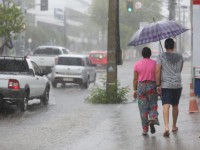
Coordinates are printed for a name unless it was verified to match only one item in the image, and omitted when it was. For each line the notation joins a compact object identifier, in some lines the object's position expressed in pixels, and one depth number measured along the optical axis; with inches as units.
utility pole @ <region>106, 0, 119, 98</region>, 764.6
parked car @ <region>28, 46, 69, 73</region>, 1369.3
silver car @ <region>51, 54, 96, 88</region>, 1153.7
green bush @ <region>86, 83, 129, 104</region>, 768.3
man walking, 437.7
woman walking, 444.5
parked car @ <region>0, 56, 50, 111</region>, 651.5
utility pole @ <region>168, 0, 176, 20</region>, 1541.3
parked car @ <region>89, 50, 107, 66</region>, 2035.6
